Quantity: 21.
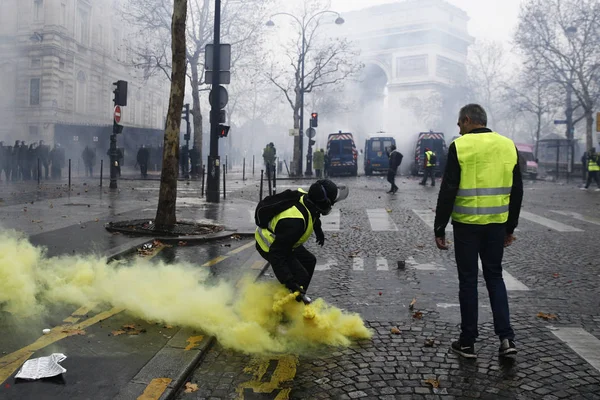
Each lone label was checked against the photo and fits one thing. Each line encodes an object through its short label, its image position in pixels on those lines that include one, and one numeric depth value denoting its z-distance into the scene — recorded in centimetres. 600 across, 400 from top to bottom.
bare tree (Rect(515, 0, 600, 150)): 3419
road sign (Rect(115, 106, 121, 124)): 1716
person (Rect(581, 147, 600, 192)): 2330
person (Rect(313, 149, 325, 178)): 3230
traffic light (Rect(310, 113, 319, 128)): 3334
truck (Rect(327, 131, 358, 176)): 3347
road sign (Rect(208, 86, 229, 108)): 1373
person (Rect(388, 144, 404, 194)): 1931
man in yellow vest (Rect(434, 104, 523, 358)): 389
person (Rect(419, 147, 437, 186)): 2260
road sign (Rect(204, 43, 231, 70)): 1391
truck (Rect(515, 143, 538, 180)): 3453
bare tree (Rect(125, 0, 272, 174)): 3180
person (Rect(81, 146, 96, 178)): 2825
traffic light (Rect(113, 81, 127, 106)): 1723
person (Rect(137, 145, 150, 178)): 2861
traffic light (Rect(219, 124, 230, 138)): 1408
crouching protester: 399
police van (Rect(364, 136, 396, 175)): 3428
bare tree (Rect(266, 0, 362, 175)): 3441
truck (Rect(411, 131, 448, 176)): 3341
